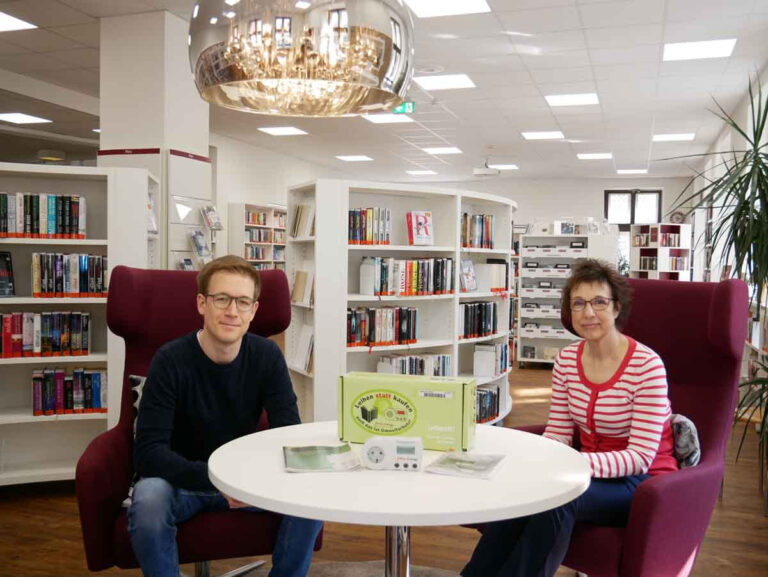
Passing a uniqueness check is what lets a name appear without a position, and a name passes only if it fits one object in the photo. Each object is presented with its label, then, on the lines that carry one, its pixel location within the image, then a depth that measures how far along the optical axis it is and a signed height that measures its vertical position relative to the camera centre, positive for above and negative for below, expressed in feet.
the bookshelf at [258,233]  36.60 +1.71
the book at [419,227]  15.23 +0.85
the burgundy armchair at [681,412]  6.20 -1.56
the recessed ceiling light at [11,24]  19.40 +6.63
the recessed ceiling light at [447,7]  17.66 +6.53
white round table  4.68 -1.60
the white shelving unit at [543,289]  29.43 -0.85
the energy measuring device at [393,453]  5.65 -1.48
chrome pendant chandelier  4.99 +1.61
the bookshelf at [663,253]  32.83 +0.81
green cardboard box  6.07 -1.21
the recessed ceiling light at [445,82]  24.52 +6.51
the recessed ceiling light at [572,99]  26.73 +6.48
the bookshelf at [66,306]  11.94 -0.77
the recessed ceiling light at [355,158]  43.40 +6.67
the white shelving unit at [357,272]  14.08 -0.13
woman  6.23 -1.54
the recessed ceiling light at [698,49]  20.42 +6.48
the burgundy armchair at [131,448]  6.56 -1.86
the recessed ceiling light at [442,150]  39.14 +6.55
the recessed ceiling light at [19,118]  30.17 +6.20
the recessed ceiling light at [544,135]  34.19 +6.49
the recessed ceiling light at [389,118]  30.73 +6.49
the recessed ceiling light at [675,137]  33.94 +6.44
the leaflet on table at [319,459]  5.58 -1.57
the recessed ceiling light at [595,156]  39.84 +6.46
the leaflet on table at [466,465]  5.51 -1.57
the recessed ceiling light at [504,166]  45.06 +6.49
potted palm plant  10.31 +0.73
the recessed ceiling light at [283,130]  34.63 +6.68
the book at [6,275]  11.82 -0.22
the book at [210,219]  18.80 +1.20
